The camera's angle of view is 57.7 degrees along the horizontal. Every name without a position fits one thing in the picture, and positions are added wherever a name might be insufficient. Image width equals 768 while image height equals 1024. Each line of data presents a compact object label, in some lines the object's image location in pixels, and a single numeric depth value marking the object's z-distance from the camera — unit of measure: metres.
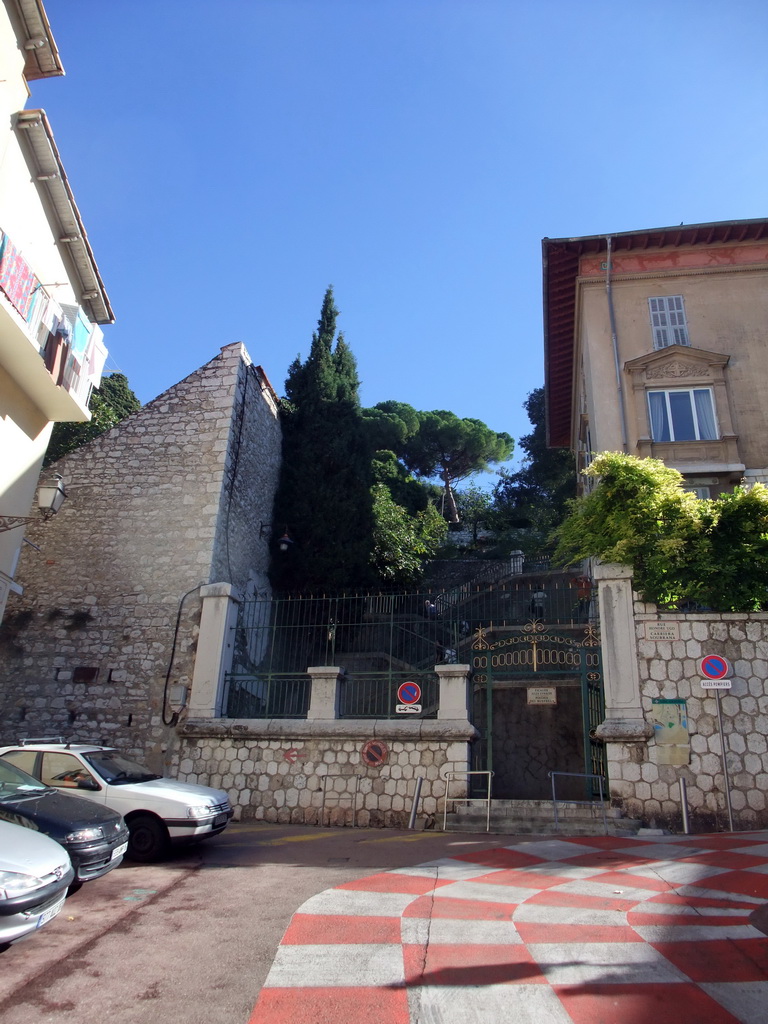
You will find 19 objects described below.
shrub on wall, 10.70
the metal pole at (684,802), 9.38
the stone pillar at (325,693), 11.33
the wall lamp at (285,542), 16.73
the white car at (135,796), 7.78
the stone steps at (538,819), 9.36
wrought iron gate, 10.79
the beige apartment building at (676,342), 16.14
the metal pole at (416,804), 10.23
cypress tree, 17.62
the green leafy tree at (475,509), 31.95
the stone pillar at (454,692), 10.80
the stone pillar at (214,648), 12.10
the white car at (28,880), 4.46
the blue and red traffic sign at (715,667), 9.67
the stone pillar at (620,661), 9.98
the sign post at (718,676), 9.59
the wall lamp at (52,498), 12.34
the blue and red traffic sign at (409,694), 10.93
